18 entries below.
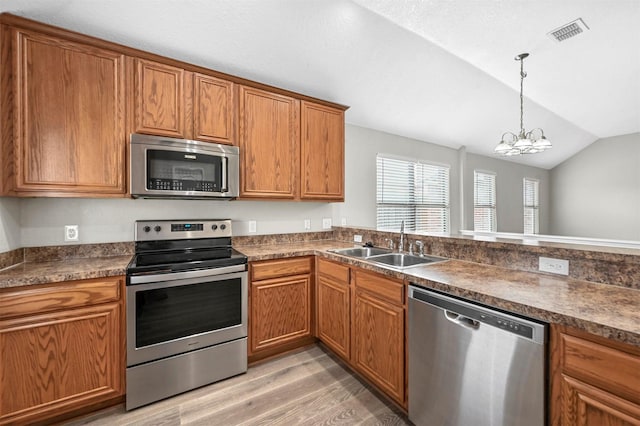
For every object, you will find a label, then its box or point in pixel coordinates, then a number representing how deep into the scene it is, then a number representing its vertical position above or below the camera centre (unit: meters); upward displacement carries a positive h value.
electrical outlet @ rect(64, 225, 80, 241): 2.06 -0.15
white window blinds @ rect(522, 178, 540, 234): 7.29 +0.15
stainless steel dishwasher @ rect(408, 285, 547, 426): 1.07 -0.70
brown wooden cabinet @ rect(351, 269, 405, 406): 1.66 -0.80
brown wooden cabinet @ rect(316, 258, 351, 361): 2.14 -0.80
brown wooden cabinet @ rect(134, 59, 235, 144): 2.04 +0.88
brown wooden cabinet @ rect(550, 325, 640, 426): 0.85 -0.57
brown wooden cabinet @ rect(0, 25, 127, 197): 1.68 +0.64
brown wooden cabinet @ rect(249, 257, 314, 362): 2.27 -0.82
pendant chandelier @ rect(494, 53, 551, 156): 3.35 +0.84
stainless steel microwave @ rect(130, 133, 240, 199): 1.99 +0.35
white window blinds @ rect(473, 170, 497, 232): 5.85 +0.23
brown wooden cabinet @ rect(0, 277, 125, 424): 1.50 -0.81
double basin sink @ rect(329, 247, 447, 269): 2.10 -0.38
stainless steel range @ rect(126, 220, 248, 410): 1.79 -0.73
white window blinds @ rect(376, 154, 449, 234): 4.19 +0.29
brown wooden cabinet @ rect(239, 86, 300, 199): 2.49 +0.65
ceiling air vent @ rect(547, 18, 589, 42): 2.48 +1.72
